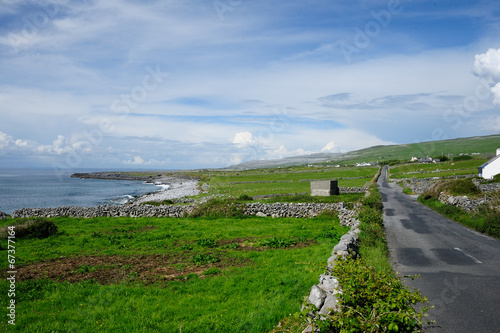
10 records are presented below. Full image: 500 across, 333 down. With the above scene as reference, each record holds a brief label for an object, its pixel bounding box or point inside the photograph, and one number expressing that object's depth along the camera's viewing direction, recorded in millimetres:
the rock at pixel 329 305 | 6886
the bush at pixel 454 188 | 35469
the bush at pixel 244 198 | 44047
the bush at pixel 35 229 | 19641
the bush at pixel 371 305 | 5641
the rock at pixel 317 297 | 7602
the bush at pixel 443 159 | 150500
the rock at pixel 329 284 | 8170
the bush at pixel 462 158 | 131150
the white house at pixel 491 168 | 66312
